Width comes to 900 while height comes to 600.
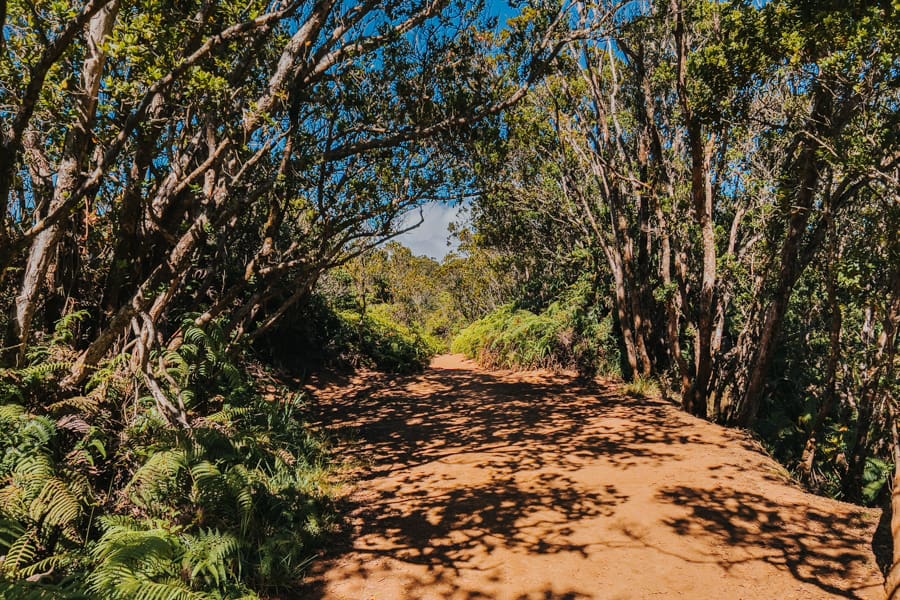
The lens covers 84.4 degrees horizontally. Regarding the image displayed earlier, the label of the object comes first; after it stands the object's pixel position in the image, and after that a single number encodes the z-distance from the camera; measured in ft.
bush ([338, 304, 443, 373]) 43.75
